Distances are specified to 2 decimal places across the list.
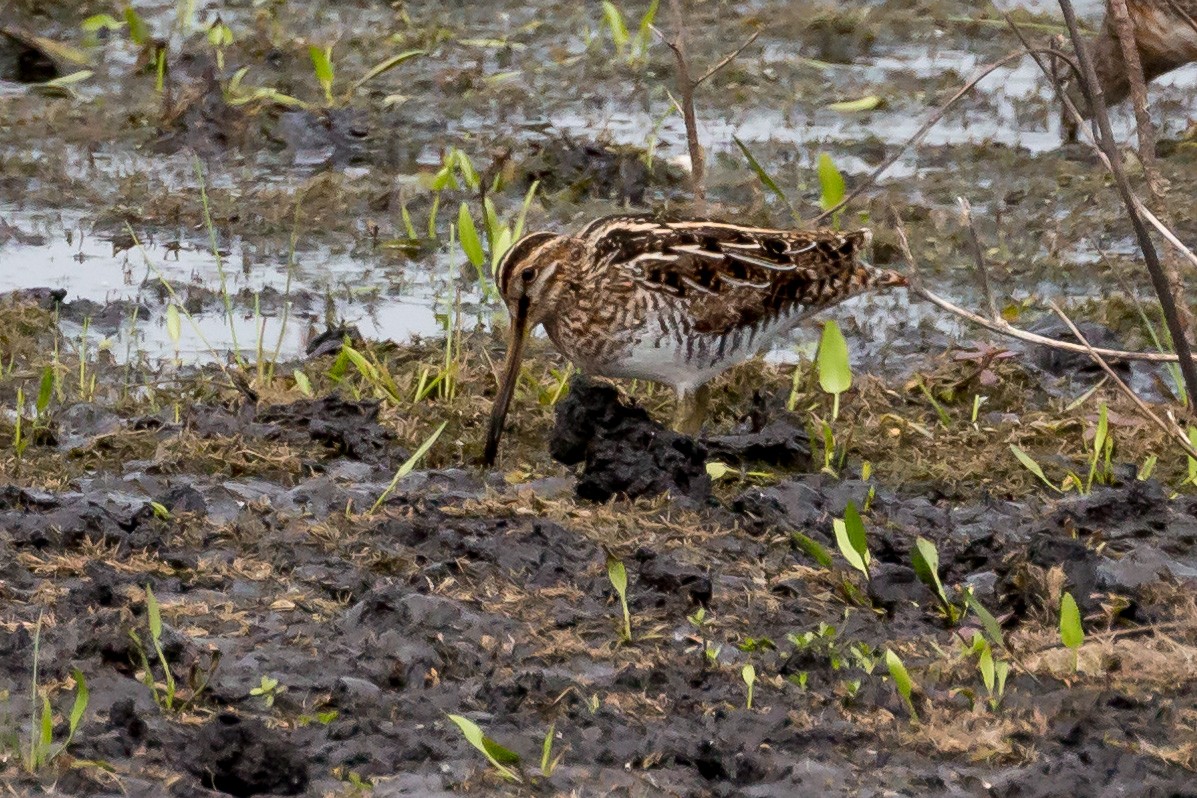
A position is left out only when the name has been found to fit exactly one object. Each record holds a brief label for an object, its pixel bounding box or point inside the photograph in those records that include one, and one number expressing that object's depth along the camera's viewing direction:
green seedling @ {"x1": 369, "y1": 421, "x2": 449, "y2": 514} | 10.21
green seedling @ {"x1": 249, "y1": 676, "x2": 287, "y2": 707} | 7.93
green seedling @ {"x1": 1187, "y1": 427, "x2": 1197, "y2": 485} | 10.92
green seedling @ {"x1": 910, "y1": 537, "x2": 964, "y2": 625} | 9.14
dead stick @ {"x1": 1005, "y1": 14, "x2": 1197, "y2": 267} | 8.46
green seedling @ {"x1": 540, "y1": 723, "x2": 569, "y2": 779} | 7.36
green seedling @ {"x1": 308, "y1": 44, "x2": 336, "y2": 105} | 18.56
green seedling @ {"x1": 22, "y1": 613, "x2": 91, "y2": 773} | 7.16
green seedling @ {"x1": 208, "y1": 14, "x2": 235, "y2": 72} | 20.39
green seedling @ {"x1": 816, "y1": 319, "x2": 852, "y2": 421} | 11.05
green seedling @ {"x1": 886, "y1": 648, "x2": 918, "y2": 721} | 7.96
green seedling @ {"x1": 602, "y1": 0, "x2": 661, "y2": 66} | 20.16
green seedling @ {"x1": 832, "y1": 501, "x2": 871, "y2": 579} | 9.17
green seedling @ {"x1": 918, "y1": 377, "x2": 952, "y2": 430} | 12.44
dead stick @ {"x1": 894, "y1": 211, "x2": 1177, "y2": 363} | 8.09
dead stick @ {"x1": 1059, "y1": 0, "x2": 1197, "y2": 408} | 7.79
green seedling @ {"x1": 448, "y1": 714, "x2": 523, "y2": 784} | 7.29
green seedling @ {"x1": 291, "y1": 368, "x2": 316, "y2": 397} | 12.34
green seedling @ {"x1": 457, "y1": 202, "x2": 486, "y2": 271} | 12.77
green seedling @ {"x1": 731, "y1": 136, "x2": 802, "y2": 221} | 12.16
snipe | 11.59
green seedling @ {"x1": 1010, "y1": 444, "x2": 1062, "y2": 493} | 11.06
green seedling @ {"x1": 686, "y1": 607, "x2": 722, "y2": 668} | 8.52
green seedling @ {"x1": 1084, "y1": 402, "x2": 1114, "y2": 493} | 11.27
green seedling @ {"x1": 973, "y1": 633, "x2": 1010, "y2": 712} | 8.04
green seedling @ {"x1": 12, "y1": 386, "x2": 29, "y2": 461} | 11.30
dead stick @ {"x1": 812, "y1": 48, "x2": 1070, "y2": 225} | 8.56
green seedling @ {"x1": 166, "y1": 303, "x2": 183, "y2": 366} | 12.72
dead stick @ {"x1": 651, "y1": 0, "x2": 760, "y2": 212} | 13.27
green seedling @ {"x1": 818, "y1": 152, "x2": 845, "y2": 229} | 12.31
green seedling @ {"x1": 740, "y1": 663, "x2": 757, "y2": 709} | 8.05
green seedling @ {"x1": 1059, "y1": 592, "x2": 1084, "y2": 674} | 8.29
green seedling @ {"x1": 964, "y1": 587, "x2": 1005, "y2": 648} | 8.40
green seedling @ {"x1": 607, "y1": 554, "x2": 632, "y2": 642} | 8.79
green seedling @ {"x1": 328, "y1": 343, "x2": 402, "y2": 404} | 12.28
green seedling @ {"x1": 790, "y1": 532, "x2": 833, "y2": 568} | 9.44
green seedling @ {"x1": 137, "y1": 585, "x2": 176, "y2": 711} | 7.81
